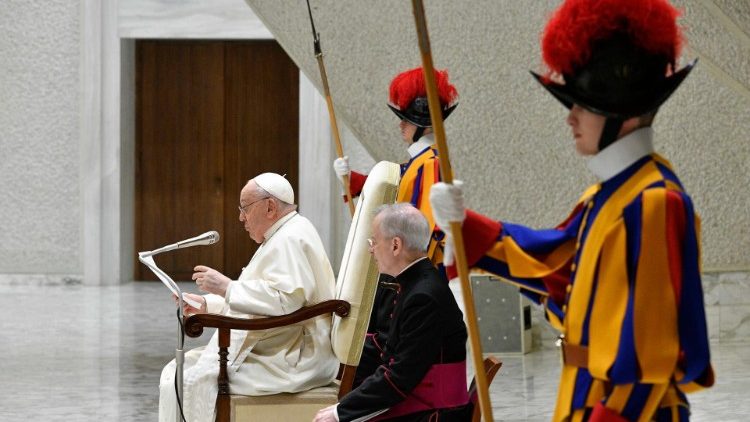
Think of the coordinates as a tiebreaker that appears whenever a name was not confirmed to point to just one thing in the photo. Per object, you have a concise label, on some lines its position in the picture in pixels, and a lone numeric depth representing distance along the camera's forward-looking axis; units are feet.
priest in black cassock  21.09
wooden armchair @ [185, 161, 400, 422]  24.34
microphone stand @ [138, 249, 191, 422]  23.61
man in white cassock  25.08
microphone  23.53
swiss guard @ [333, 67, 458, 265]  32.48
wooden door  76.89
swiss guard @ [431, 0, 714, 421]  13.08
